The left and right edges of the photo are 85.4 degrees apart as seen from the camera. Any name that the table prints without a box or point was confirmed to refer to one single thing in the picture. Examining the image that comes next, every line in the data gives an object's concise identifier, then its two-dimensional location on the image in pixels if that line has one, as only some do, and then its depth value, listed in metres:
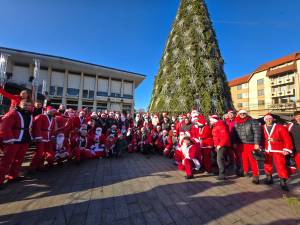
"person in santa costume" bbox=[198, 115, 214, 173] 5.35
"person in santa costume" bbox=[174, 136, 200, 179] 4.78
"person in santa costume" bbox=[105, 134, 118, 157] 7.20
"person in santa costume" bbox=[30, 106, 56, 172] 4.91
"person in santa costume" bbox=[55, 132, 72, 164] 5.77
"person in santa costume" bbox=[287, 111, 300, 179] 4.24
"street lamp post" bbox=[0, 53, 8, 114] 8.48
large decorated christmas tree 7.94
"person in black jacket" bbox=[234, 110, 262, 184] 4.52
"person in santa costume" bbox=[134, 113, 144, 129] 9.96
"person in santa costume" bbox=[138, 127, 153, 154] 8.10
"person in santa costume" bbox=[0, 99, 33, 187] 3.88
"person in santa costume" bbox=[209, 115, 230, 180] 4.68
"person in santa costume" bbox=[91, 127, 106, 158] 6.99
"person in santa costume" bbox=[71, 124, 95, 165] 6.25
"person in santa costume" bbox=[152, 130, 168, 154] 8.12
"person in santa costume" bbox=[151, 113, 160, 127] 8.68
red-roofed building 34.72
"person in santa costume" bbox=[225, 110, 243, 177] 5.18
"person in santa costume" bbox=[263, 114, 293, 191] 4.07
